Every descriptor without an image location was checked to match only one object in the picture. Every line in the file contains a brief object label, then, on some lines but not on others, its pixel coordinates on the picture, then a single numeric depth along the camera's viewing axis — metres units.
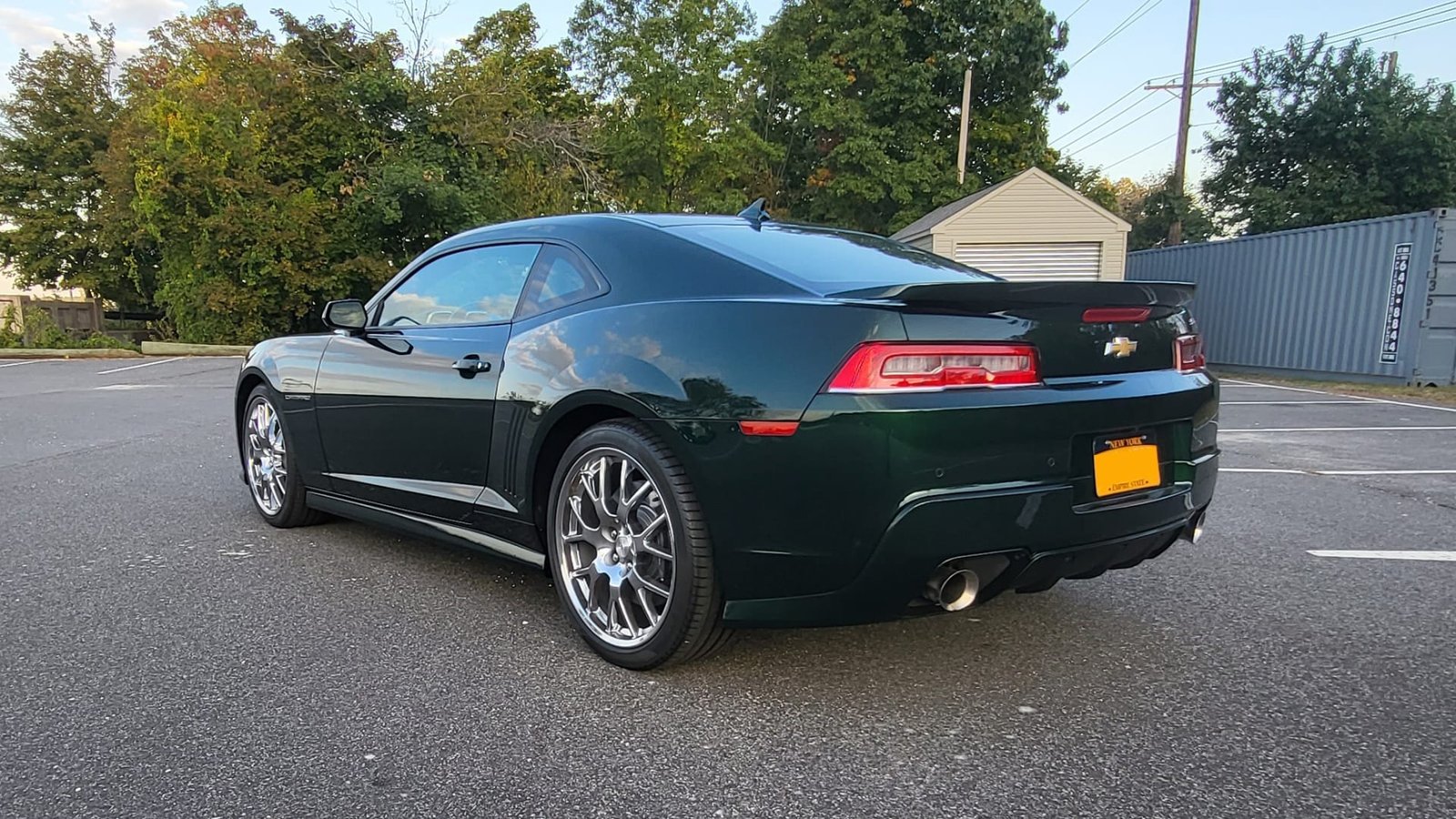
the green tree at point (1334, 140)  24.33
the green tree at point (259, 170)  21.16
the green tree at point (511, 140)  22.62
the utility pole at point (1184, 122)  21.25
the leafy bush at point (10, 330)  20.59
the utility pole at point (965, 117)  23.53
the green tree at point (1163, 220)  22.39
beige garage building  16.66
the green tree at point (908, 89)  26.66
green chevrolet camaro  2.19
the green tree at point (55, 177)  28.42
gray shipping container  12.47
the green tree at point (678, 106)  27.81
